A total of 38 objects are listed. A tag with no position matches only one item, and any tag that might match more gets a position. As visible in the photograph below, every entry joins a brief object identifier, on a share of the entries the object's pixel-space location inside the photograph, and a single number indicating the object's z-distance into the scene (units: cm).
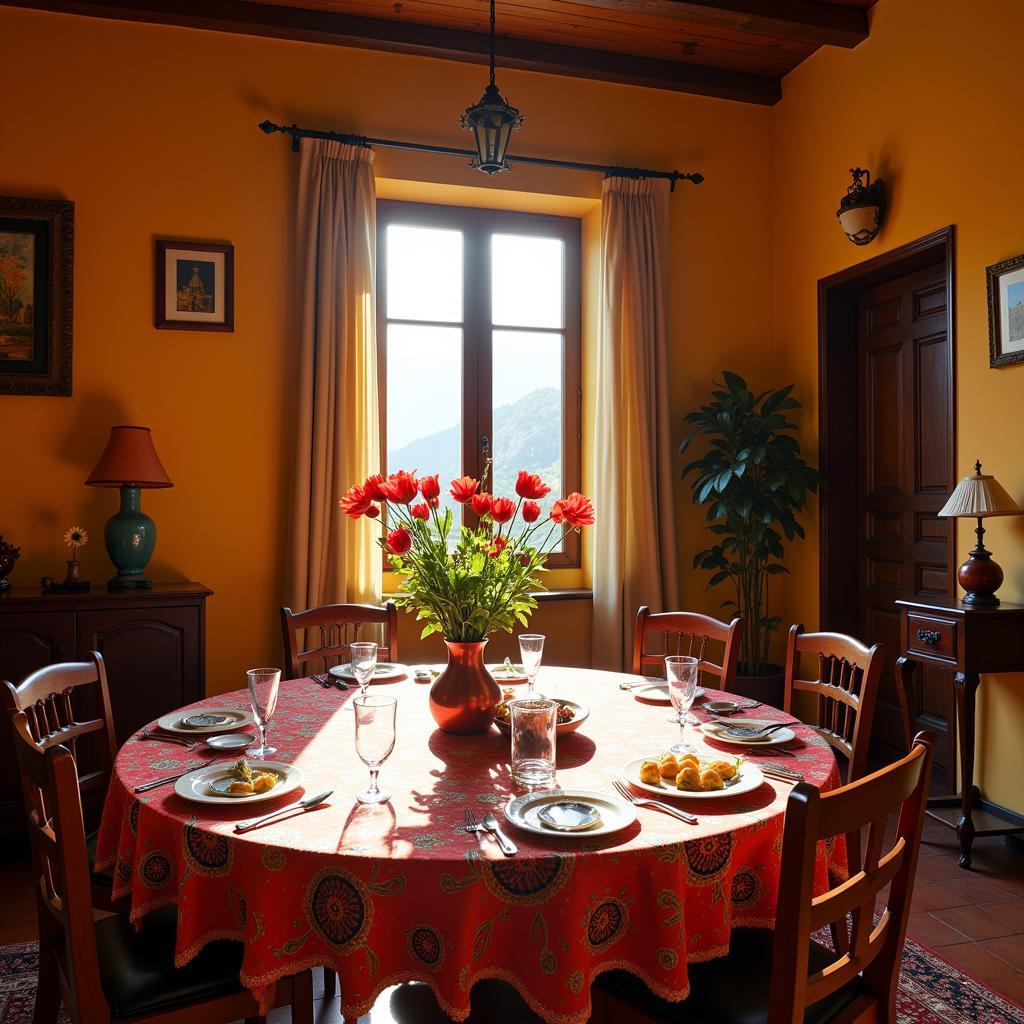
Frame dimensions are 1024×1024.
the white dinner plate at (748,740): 178
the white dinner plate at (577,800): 129
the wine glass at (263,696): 167
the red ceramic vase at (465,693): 184
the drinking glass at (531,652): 199
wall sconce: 376
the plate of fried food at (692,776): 147
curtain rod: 379
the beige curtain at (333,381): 375
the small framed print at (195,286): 372
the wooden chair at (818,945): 108
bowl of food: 179
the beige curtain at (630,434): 418
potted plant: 404
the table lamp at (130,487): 334
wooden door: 368
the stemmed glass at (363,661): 188
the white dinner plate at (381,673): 241
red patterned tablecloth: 122
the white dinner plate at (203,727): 186
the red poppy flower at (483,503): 184
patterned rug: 208
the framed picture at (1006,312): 307
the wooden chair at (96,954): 132
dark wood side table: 287
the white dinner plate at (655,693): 220
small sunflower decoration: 339
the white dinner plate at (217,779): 143
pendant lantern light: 243
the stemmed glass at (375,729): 138
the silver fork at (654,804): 138
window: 430
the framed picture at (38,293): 354
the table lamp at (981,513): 295
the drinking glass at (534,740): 146
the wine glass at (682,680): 168
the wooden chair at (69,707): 178
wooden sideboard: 307
